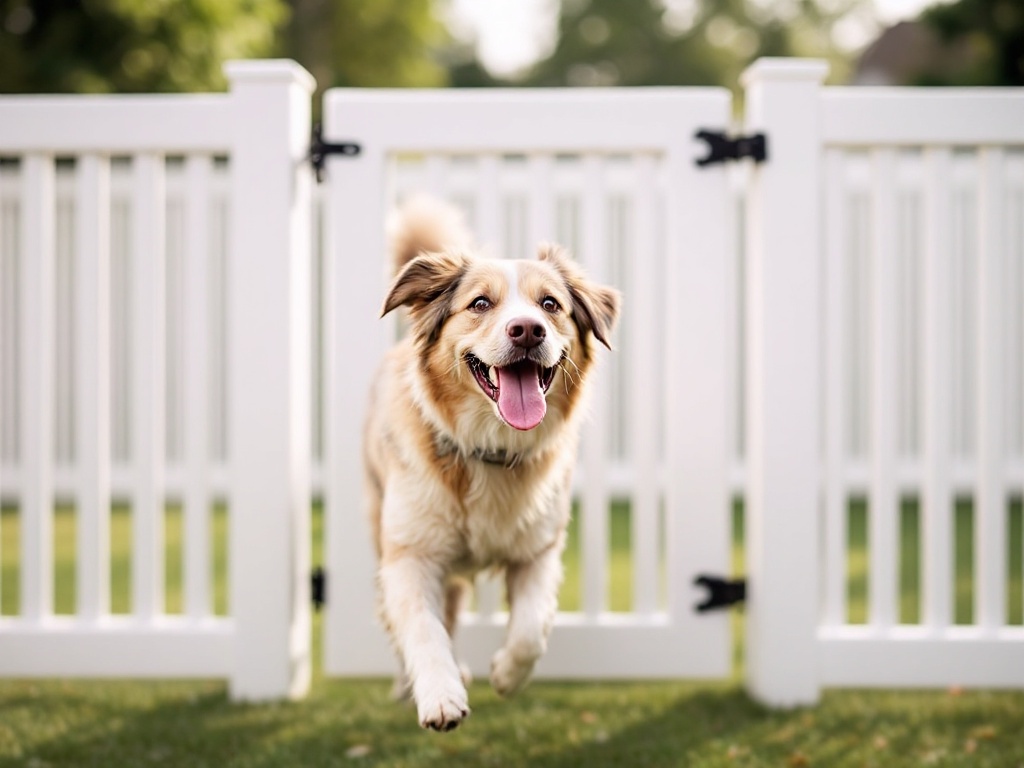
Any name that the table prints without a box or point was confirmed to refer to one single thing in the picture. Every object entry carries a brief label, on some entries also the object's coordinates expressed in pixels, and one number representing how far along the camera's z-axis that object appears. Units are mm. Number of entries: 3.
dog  2521
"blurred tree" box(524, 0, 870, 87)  28562
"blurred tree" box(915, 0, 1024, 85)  8055
